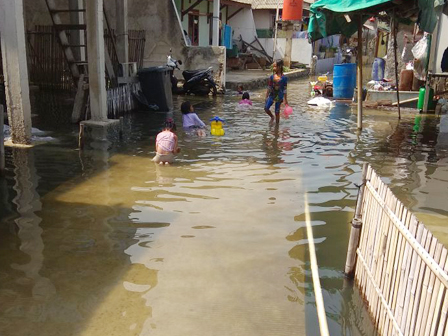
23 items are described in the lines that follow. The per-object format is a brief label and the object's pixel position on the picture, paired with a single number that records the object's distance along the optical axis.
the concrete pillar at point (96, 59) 9.80
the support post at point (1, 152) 6.82
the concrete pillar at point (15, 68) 7.76
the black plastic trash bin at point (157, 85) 13.19
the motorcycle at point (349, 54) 32.35
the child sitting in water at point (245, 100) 14.18
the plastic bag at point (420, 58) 13.88
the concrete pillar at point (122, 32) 12.91
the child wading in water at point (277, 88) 11.36
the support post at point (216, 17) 18.67
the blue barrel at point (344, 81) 16.25
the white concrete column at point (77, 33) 13.64
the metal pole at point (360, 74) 10.20
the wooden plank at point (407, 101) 14.44
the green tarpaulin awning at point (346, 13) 8.21
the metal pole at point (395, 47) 11.00
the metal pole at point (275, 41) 28.37
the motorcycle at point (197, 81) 16.66
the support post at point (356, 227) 3.70
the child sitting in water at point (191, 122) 10.15
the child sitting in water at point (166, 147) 7.55
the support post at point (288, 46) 28.20
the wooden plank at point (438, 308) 2.26
